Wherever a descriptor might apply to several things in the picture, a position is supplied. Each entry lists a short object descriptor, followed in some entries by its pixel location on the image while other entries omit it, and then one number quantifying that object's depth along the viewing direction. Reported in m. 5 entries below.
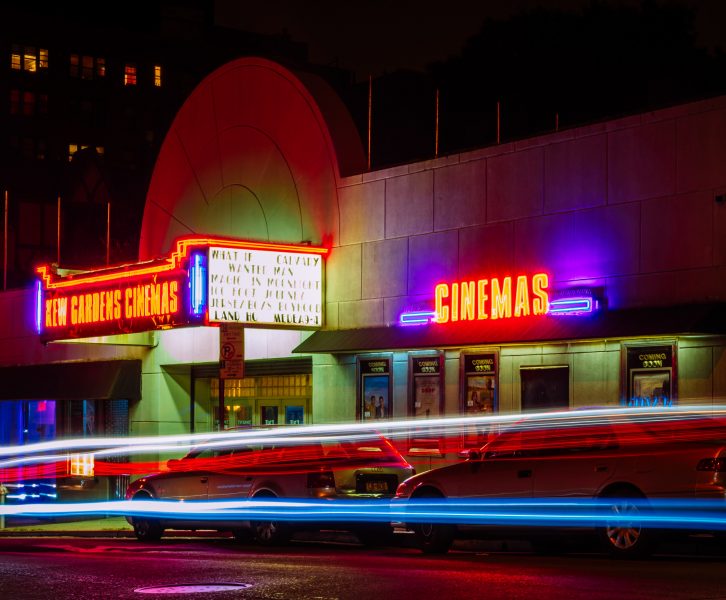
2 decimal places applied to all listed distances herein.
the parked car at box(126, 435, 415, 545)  18.27
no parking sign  21.86
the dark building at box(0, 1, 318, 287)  94.56
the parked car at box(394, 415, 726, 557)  14.23
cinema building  19.47
